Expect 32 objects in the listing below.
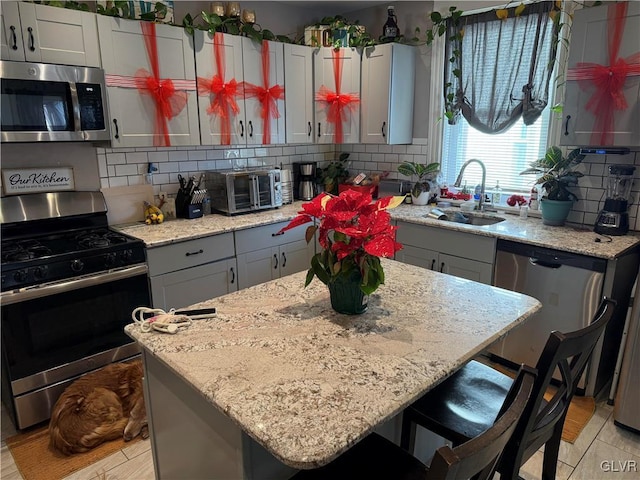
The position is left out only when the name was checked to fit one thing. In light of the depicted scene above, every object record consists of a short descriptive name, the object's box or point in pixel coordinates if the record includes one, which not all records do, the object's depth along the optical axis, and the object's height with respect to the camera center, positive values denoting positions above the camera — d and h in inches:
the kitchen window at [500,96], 124.9 +13.9
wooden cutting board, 122.5 -14.8
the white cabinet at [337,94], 148.0 +16.8
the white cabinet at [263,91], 133.3 +16.7
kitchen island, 42.6 -24.7
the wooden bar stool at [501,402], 48.6 -35.7
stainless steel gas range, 90.4 -31.4
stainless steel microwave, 93.0 +9.8
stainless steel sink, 134.0 -22.0
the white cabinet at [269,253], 128.8 -32.1
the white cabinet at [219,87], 123.6 +16.7
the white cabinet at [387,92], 142.3 +16.9
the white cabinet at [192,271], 110.3 -31.6
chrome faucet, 135.6 -10.6
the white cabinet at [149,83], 107.7 +16.0
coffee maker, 161.5 -11.8
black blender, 107.7 -14.7
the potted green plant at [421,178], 148.8 -11.2
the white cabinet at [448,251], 117.3 -29.0
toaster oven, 135.2 -13.0
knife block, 131.1 -17.3
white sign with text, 105.5 -7.4
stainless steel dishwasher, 100.9 -33.5
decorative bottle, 144.6 +37.3
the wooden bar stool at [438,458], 33.4 -28.1
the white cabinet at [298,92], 142.9 +17.1
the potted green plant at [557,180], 116.3 -9.4
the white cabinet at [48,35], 92.9 +24.2
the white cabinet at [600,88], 97.2 +12.2
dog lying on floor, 89.7 -53.4
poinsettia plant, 56.9 -11.3
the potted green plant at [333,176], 164.1 -11.0
